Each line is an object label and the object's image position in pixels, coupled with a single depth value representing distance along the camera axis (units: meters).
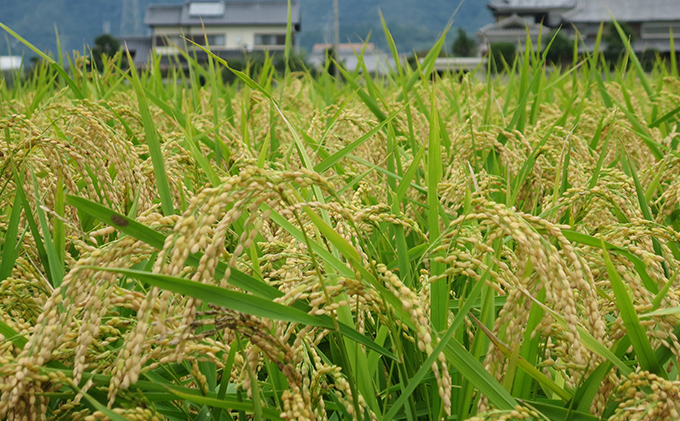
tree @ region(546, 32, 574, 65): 39.32
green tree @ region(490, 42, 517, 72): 41.37
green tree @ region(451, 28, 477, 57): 54.70
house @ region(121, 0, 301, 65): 74.06
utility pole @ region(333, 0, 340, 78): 54.64
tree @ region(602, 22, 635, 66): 42.44
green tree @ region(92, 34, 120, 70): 53.07
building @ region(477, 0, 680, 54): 60.87
